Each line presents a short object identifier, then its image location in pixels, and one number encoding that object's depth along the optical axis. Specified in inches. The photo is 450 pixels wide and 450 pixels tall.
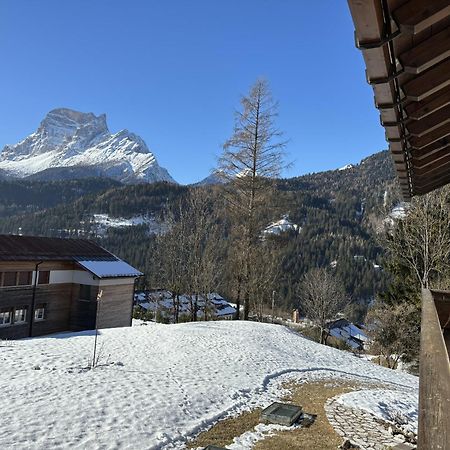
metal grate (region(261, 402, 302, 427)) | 307.0
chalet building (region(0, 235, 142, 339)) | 788.0
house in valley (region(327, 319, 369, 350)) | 2186.8
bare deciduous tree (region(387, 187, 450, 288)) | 691.4
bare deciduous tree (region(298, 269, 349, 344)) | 1113.4
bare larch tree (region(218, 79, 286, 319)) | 757.9
